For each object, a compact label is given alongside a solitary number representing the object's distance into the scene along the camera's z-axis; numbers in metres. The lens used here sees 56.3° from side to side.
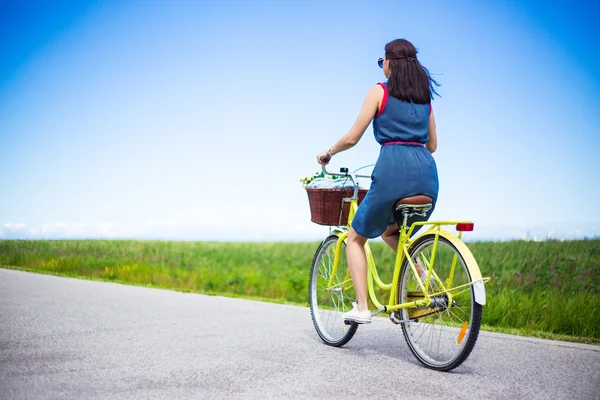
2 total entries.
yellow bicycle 3.95
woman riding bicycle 4.25
